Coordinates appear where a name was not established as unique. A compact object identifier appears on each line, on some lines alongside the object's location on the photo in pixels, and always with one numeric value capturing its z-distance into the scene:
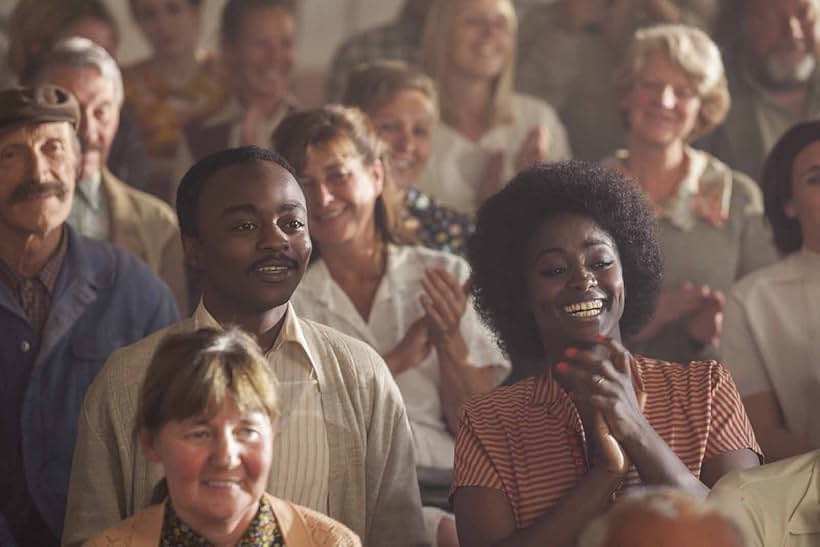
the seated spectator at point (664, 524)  3.41
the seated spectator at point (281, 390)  4.23
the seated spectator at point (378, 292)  5.46
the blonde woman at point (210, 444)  3.66
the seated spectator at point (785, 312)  5.30
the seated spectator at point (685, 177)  6.42
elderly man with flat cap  4.81
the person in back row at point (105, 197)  6.08
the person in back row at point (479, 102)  6.92
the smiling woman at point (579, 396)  3.98
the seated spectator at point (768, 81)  7.19
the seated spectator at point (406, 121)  6.26
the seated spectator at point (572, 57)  7.40
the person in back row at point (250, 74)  7.13
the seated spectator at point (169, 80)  7.25
